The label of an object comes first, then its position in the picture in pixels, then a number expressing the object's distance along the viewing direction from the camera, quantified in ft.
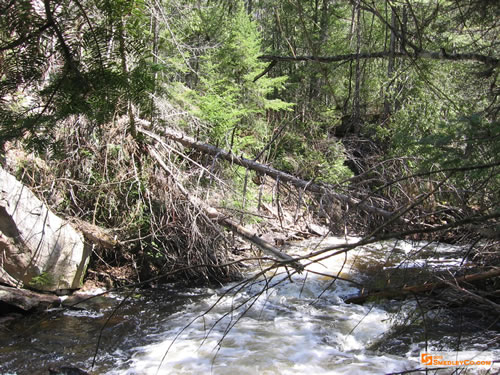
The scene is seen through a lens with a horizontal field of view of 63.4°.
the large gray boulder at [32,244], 18.94
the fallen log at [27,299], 17.71
